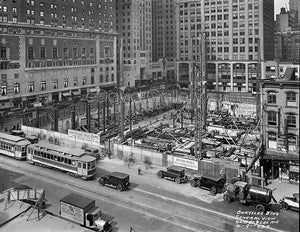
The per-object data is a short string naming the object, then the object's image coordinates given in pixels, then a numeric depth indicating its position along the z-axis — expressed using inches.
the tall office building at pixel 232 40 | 5876.0
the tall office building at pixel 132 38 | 6633.9
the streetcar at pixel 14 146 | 2217.0
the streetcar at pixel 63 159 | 1841.8
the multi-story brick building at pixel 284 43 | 7411.4
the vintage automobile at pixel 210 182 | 1644.9
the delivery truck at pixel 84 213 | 1268.5
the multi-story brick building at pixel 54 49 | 3907.5
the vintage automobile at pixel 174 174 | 1785.2
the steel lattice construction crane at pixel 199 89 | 2063.7
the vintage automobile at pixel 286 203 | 1347.7
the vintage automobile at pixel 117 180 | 1678.2
